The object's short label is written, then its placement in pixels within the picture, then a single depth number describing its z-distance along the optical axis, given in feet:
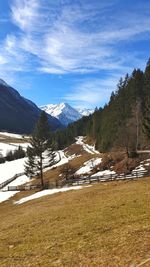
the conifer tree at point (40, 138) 138.72
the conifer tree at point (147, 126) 90.71
